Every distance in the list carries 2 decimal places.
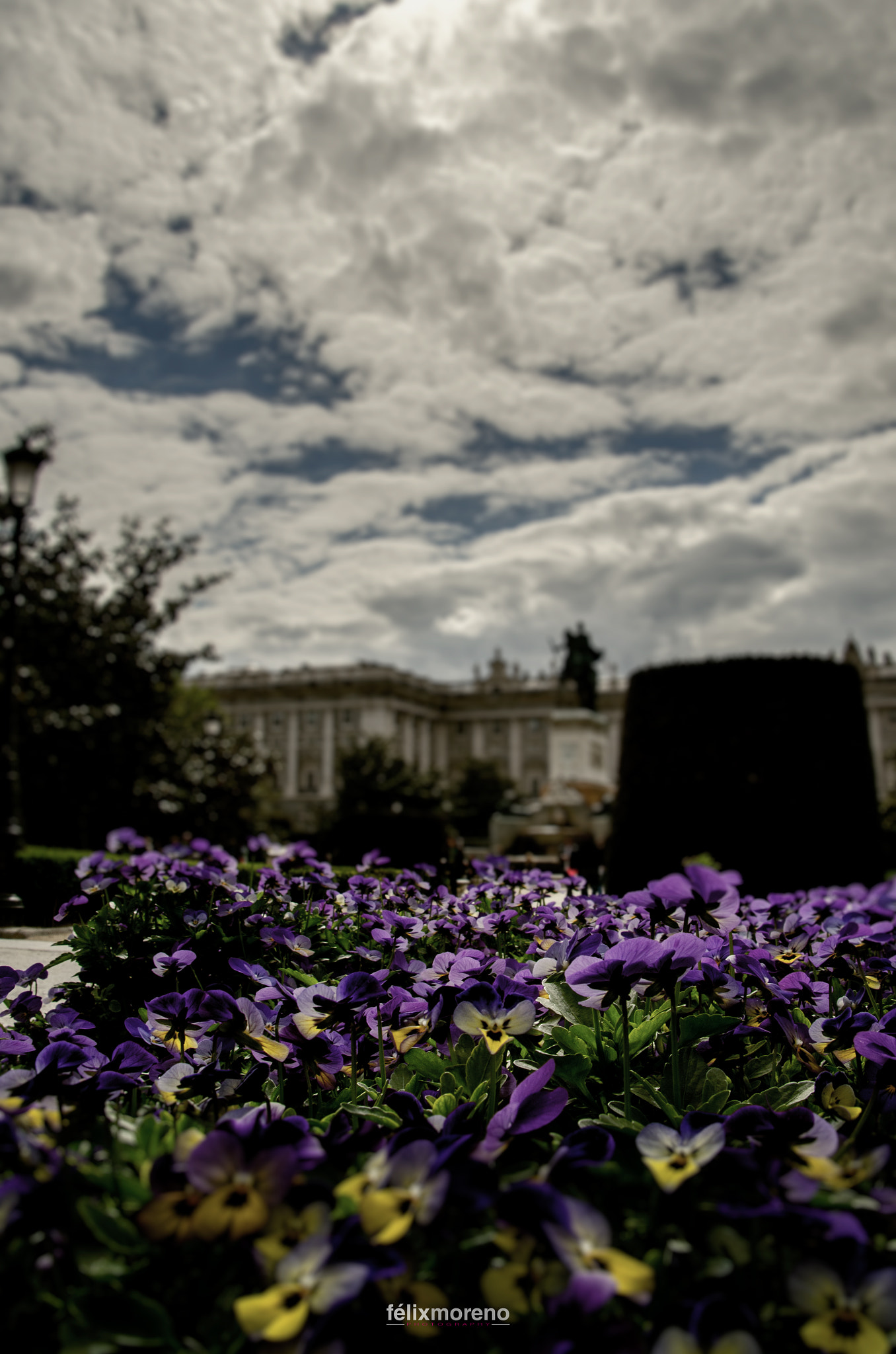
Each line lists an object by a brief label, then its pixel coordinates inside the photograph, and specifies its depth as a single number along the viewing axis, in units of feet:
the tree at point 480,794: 205.67
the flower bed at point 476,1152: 4.21
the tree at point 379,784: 144.15
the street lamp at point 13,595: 39.52
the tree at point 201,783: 61.05
